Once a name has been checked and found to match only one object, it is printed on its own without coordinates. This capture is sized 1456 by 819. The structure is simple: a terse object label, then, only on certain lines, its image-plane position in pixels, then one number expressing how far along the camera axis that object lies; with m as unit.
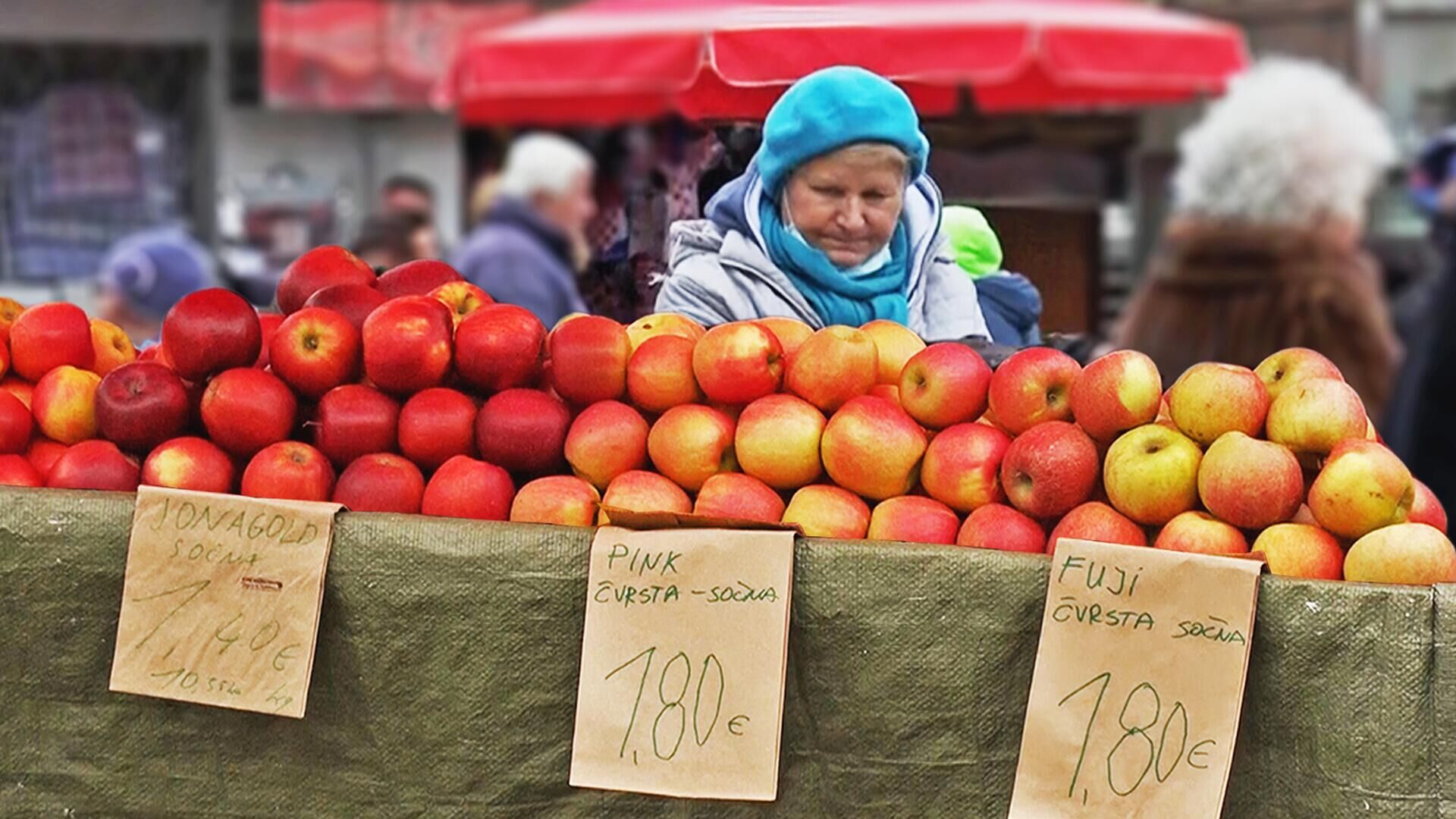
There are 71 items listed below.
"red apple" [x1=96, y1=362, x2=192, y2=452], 2.22
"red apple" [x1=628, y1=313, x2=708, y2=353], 2.33
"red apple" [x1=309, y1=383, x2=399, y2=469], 2.21
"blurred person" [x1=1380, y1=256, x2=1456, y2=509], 4.67
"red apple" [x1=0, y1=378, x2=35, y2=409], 2.40
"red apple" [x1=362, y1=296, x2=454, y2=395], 2.22
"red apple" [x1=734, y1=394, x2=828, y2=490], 2.13
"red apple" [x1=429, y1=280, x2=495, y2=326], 2.45
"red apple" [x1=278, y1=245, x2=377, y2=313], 2.49
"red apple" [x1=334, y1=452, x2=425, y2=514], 2.14
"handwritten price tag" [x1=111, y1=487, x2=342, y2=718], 2.05
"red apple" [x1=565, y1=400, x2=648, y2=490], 2.16
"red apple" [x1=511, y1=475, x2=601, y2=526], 2.09
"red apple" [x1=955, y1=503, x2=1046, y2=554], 2.00
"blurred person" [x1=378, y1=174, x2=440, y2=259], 6.89
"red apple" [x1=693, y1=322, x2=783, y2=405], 2.19
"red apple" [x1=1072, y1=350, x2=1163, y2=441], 2.03
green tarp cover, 1.79
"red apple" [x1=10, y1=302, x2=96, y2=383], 2.42
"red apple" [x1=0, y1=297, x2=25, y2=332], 2.54
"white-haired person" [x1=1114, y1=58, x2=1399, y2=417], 5.41
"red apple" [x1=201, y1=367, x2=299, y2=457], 2.20
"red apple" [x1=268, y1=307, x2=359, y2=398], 2.24
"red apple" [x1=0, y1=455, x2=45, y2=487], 2.24
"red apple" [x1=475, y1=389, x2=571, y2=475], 2.18
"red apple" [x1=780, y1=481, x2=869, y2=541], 2.07
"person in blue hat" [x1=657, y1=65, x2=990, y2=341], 2.51
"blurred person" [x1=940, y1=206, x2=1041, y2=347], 2.80
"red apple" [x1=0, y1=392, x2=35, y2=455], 2.30
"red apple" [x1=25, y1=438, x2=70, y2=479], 2.30
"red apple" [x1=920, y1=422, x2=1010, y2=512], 2.06
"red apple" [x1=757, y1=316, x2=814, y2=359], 2.30
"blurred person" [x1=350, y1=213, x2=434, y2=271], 6.57
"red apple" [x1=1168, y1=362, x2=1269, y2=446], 2.00
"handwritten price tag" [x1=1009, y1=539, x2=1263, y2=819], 1.80
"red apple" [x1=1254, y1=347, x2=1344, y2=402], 2.06
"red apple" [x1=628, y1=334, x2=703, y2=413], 2.22
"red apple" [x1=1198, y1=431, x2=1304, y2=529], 1.92
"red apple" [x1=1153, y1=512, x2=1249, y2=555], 1.91
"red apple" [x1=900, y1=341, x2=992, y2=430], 2.14
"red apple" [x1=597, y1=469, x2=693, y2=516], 2.10
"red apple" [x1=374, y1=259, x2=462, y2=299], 2.51
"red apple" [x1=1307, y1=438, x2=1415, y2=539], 1.87
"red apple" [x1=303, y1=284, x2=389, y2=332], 2.35
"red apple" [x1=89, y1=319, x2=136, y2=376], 2.50
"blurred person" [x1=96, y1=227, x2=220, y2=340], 6.05
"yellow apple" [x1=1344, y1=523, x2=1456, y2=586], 1.83
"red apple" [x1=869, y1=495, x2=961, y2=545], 2.05
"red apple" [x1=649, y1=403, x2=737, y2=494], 2.15
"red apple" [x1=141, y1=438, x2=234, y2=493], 2.15
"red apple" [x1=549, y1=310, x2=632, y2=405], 2.23
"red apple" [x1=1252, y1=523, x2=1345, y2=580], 1.89
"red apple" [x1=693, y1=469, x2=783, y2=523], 2.07
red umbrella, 5.54
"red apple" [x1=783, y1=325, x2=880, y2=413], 2.18
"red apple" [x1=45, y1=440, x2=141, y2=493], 2.21
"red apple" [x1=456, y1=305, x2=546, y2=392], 2.25
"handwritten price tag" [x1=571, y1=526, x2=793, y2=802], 1.93
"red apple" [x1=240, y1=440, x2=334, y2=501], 2.13
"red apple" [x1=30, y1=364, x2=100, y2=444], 2.32
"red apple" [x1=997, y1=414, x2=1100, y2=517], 2.00
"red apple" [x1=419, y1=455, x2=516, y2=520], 2.12
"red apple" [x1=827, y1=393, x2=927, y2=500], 2.09
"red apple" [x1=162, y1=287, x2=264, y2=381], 2.26
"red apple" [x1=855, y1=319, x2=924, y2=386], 2.29
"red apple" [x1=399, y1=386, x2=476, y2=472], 2.19
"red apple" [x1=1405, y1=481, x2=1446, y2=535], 1.99
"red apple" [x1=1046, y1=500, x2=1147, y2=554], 1.96
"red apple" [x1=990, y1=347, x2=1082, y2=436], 2.10
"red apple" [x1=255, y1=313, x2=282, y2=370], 2.35
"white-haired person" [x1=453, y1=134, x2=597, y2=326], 5.95
